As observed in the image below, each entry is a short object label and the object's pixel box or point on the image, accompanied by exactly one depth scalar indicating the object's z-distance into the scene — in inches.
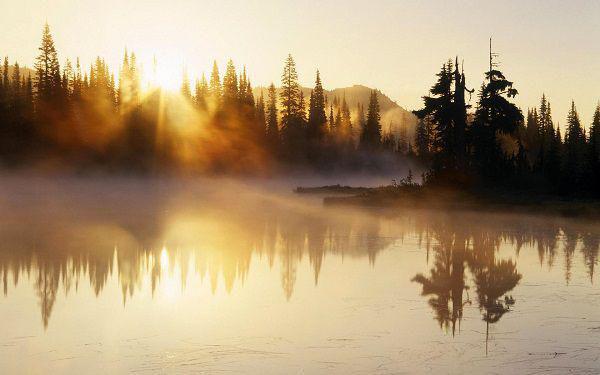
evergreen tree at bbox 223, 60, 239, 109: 4606.3
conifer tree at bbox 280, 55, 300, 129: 4512.8
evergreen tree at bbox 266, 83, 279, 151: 4640.8
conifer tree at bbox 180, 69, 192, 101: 5792.3
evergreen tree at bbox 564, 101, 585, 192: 1658.5
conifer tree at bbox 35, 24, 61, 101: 3609.7
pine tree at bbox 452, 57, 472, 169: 2003.0
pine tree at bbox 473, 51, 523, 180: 1988.2
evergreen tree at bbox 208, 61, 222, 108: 4698.6
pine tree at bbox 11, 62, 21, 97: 3927.2
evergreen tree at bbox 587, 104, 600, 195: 1632.6
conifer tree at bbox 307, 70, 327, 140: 4830.2
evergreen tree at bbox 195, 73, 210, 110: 4859.7
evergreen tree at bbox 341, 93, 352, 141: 5749.5
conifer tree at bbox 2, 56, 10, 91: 4345.2
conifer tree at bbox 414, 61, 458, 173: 2078.0
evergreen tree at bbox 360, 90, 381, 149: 5157.5
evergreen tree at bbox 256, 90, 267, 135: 4747.5
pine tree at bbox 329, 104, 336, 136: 5703.3
